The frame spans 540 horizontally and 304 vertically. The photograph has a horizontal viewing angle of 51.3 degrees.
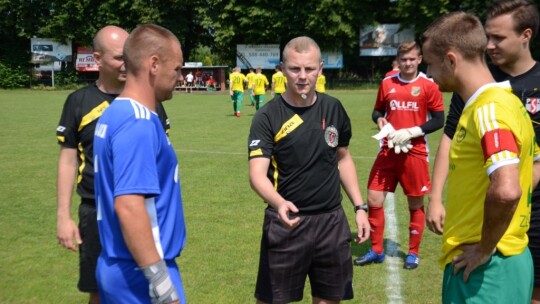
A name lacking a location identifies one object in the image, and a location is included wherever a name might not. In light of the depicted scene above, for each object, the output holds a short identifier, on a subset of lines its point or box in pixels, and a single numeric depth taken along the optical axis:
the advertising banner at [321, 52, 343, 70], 48.59
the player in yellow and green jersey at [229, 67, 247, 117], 23.34
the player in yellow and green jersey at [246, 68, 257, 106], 26.63
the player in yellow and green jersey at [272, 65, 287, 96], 25.88
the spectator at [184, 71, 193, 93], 45.06
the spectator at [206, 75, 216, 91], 45.38
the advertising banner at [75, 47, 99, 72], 50.12
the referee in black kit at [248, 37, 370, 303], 3.95
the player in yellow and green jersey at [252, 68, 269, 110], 25.47
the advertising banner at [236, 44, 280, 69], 49.91
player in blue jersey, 2.40
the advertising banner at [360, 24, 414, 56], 47.84
